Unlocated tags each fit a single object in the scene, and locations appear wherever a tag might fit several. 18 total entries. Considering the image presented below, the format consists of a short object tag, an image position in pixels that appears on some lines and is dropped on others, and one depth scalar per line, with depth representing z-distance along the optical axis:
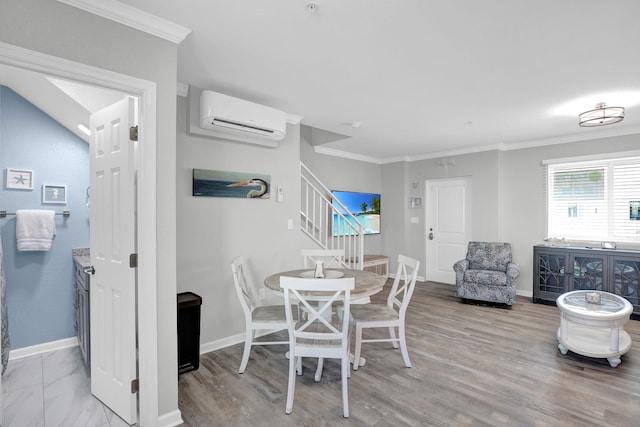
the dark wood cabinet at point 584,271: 4.19
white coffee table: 2.82
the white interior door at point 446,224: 5.96
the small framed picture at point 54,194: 3.08
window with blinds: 4.47
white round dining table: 2.47
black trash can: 2.66
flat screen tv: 5.69
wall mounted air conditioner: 2.92
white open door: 2.01
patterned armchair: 4.61
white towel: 2.88
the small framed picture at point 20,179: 2.90
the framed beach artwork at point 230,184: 3.11
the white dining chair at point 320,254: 3.68
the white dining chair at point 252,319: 2.68
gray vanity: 2.56
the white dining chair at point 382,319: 2.73
